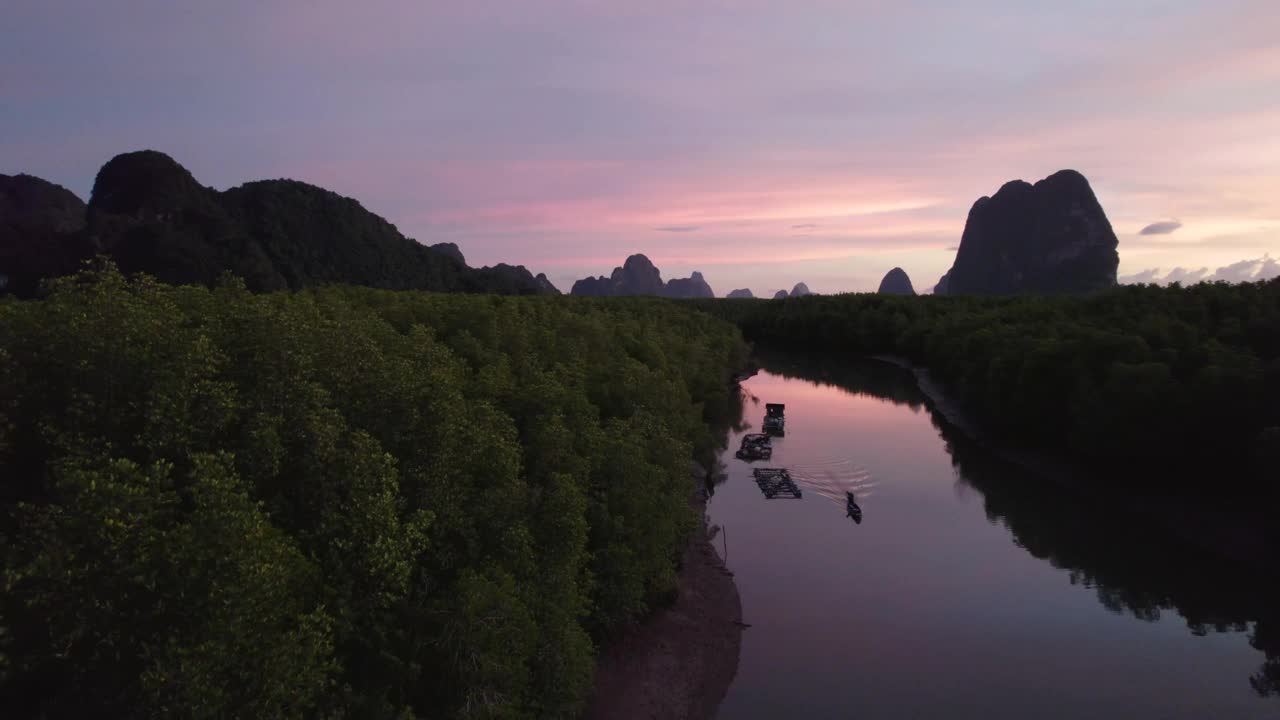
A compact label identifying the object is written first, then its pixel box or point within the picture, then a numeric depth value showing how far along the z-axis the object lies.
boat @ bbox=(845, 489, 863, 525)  48.72
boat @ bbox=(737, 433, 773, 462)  63.62
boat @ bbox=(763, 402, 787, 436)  74.00
